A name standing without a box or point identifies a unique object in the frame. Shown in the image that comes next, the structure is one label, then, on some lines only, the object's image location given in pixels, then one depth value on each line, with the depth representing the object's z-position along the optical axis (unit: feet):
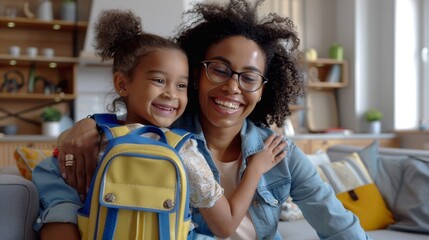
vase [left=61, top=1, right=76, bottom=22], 15.26
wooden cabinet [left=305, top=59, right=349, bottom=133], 18.37
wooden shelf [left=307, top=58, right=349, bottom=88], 18.11
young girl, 3.29
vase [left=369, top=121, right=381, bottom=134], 17.49
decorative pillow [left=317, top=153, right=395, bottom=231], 7.57
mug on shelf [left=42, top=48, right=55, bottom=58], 14.96
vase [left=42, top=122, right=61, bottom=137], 14.71
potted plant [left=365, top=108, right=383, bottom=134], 17.49
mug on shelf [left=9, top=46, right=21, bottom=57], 14.67
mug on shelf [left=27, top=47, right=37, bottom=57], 14.82
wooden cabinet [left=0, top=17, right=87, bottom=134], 15.29
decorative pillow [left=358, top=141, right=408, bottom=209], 7.84
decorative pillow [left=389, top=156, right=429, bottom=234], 7.17
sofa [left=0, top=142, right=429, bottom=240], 7.04
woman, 4.17
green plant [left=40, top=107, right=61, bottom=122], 14.69
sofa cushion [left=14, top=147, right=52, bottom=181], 5.69
